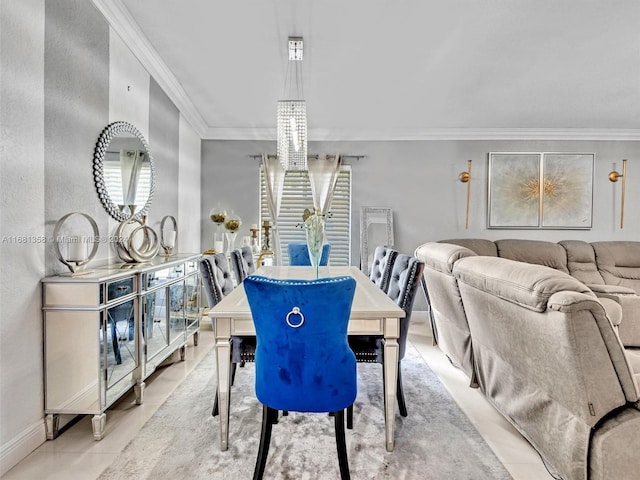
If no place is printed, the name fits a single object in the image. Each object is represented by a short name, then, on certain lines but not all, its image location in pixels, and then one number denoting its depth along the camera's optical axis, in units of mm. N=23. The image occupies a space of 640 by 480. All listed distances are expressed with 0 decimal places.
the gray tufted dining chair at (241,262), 2738
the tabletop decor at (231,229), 4215
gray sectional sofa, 1334
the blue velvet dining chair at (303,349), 1370
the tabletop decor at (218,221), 4184
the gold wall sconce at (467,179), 4637
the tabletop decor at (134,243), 2486
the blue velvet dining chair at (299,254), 3950
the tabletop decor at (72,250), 1918
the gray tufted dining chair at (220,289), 1952
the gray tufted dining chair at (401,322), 1958
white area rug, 1665
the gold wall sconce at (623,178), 4637
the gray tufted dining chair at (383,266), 2640
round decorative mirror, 2347
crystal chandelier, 2621
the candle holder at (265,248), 4277
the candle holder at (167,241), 3170
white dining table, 1727
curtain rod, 4707
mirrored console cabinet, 1866
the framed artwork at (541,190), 4668
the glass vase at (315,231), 2379
